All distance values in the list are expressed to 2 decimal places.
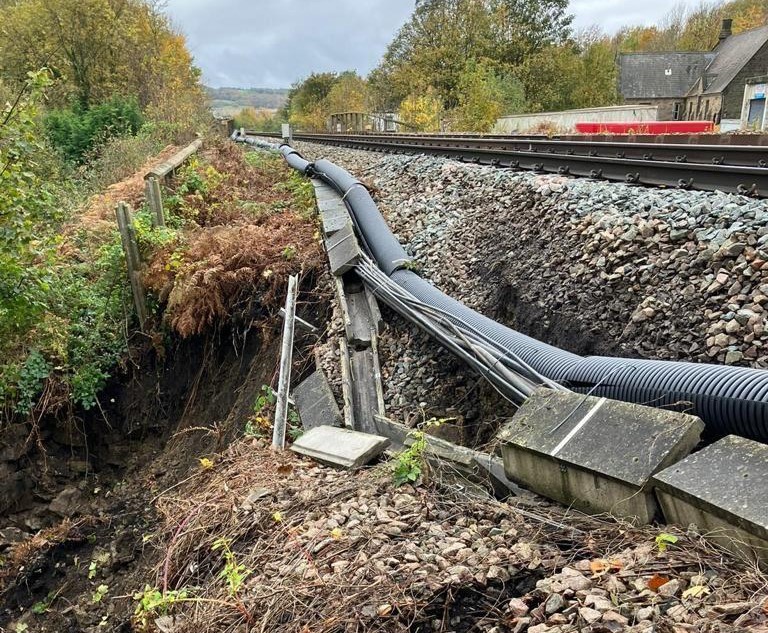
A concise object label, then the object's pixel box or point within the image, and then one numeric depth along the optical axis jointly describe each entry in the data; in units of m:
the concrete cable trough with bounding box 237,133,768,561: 2.31
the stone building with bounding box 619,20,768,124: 41.41
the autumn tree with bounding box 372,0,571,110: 37.47
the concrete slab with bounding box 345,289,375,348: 5.67
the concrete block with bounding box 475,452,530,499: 3.32
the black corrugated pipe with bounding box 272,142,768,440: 2.83
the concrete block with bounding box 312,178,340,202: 9.68
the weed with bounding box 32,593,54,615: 5.21
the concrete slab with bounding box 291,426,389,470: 3.97
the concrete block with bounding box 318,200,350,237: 7.84
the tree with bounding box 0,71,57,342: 5.62
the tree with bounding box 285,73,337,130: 60.34
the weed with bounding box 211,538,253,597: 2.96
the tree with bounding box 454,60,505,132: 24.78
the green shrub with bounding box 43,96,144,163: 18.69
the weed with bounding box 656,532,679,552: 2.37
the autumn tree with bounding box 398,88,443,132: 30.02
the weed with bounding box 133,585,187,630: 3.18
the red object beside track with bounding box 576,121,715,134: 17.95
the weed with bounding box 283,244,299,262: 7.53
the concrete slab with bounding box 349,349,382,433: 4.82
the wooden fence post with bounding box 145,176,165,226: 8.34
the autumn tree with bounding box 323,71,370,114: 48.88
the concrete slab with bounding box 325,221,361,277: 6.60
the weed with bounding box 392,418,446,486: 3.50
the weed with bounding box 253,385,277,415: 5.50
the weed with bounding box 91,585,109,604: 4.66
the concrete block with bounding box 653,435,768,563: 2.17
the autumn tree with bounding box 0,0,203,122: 21.47
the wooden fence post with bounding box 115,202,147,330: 7.72
